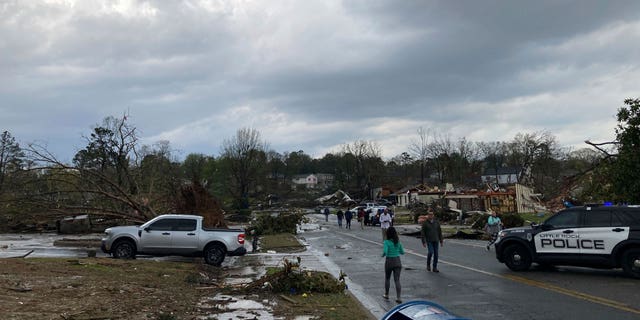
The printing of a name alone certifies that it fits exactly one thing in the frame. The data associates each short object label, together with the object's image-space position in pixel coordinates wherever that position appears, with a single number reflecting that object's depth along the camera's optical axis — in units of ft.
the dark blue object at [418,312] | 12.20
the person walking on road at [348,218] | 140.67
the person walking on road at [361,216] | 138.52
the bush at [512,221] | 98.32
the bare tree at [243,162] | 306.12
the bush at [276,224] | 116.16
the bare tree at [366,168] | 376.48
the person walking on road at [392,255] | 36.04
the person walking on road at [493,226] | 76.13
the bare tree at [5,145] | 182.29
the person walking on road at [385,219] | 84.12
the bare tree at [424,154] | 345.51
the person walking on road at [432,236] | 48.75
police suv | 42.50
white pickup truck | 60.49
